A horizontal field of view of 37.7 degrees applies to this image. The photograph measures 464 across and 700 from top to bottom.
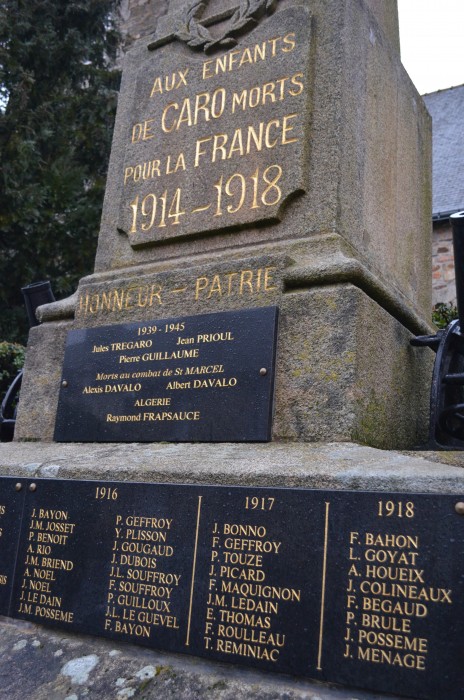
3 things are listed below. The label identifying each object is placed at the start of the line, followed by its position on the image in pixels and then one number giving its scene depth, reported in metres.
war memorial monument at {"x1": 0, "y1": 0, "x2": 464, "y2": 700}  2.05
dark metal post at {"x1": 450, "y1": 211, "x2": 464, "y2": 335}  2.51
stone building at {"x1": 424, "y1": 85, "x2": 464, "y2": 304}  11.85
